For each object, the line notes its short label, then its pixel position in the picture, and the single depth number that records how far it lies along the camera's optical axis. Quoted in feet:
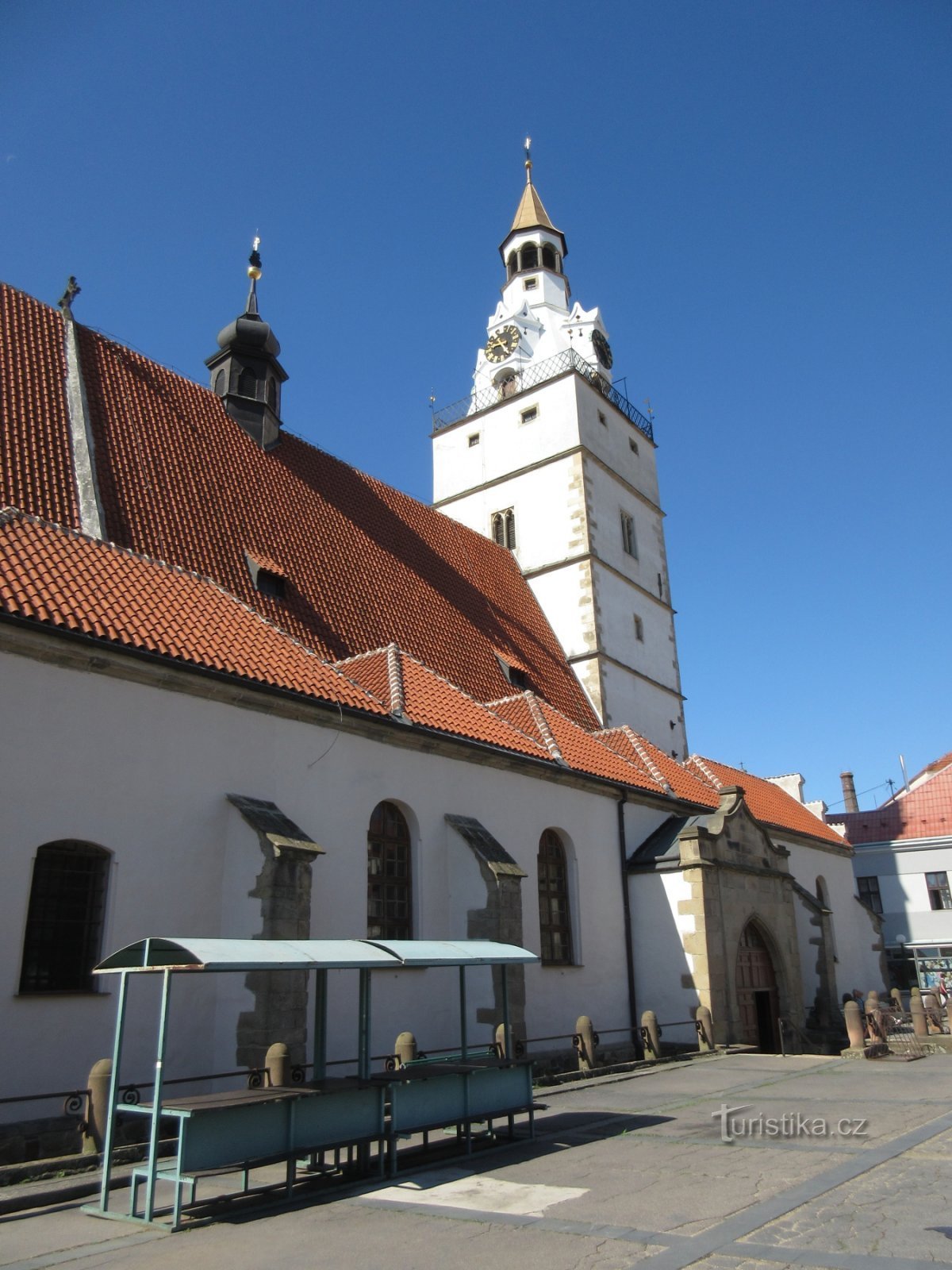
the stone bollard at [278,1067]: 30.09
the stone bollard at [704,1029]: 54.90
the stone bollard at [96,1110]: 27.09
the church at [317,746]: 32.63
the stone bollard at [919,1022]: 63.82
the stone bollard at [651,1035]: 51.44
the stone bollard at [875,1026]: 62.54
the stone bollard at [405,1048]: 35.83
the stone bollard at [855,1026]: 60.80
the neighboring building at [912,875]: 107.55
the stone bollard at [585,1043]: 45.91
